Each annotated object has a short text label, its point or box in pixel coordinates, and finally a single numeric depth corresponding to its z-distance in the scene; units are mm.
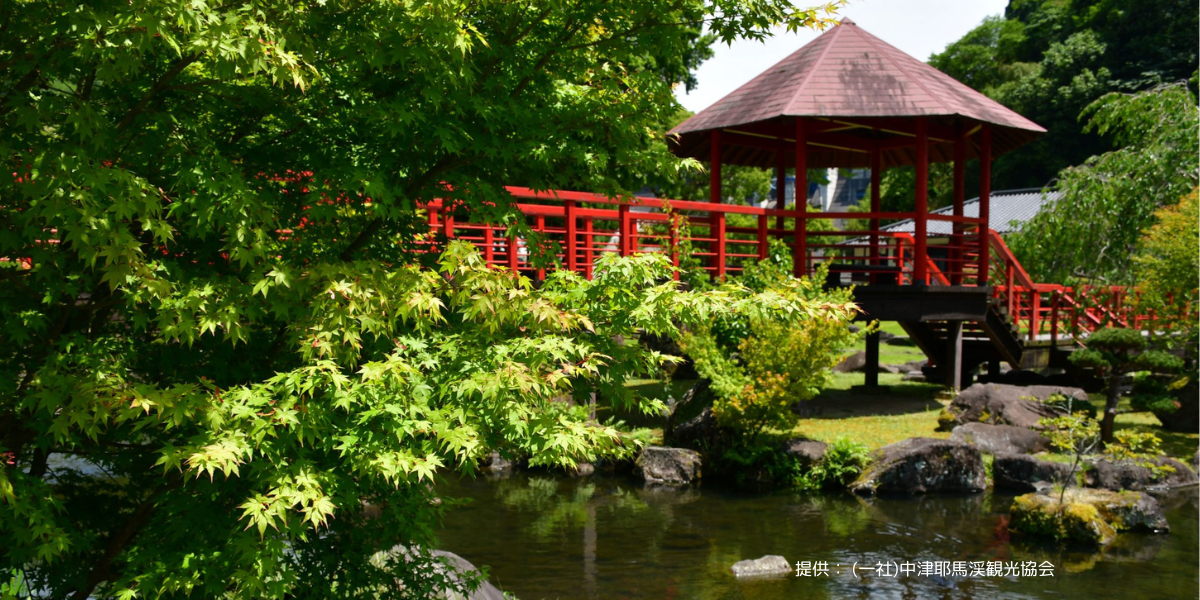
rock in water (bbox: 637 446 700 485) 14016
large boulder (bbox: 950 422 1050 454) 14336
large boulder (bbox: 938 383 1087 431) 15352
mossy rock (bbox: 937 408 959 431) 15516
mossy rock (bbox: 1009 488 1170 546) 10891
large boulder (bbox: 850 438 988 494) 13156
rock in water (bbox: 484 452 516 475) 15070
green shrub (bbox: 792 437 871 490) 13375
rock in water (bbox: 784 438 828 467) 13677
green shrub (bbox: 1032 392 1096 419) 14305
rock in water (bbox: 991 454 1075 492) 13062
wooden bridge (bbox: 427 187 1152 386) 13254
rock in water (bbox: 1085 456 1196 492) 12922
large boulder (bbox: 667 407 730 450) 14352
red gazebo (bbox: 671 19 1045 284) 15219
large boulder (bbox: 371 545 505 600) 5988
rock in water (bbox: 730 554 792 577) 9836
